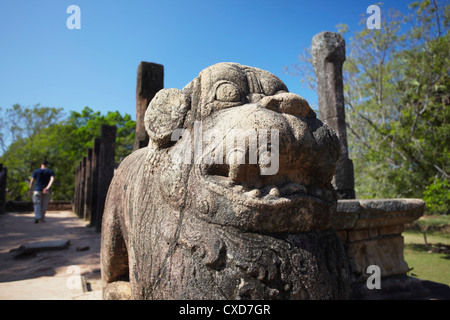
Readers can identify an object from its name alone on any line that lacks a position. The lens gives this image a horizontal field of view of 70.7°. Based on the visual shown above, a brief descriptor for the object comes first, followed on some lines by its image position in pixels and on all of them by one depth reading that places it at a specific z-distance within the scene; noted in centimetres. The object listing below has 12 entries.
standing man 780
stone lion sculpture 114
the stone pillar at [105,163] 689
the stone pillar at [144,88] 399
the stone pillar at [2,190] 1096
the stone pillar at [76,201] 1401
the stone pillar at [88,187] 982
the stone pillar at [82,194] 1140
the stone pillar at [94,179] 808
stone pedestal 305
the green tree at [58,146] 2055
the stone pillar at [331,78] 519
